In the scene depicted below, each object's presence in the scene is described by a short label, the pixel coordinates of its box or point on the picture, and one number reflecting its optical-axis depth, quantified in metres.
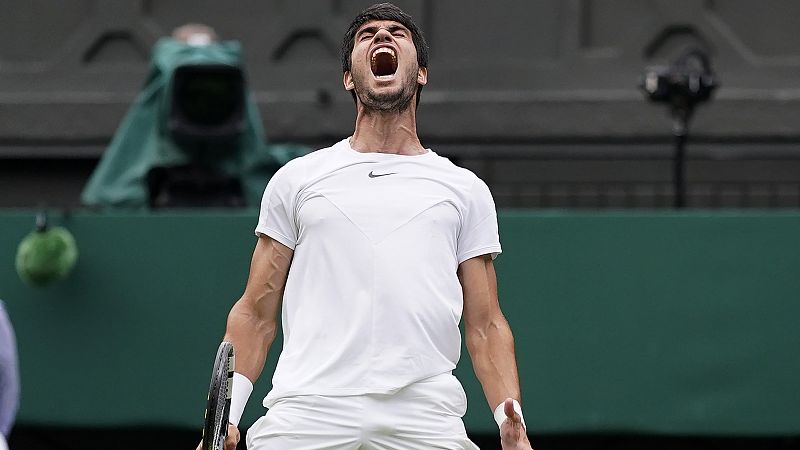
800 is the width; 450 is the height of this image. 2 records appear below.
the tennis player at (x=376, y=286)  9.50
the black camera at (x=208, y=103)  18.69
